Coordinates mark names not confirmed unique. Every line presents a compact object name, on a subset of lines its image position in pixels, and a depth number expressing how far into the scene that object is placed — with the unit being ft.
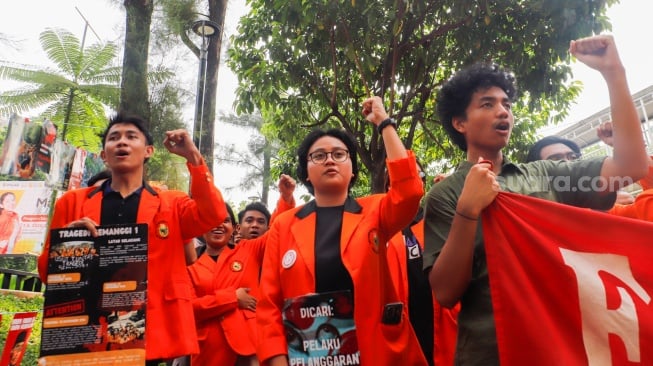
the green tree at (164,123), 18.15
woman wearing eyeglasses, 6.66
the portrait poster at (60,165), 20.40
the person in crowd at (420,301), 8.23
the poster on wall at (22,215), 26.53
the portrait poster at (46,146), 20.11
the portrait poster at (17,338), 12.50
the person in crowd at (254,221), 13.85
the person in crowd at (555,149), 10.39
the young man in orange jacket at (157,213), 7.86
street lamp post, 19.22
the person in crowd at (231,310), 10.59
